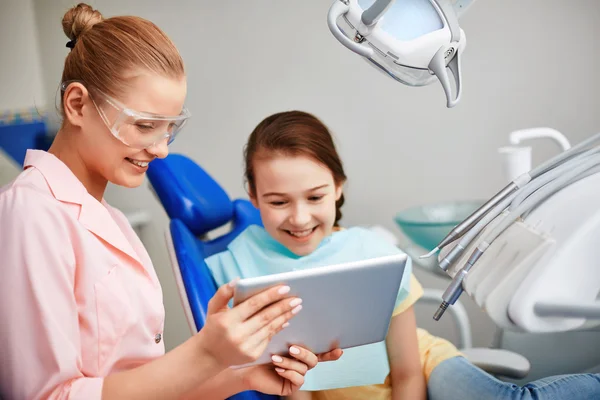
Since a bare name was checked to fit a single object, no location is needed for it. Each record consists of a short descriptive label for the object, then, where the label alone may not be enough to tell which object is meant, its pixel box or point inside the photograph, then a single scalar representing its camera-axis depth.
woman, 0.96
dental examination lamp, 1.07
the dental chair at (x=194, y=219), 1.51
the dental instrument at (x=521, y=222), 0.92
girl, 1.52
